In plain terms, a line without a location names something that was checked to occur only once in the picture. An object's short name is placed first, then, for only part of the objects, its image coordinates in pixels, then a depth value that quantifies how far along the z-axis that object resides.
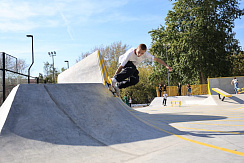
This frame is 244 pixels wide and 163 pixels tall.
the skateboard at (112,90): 6.24
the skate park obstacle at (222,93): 15.27
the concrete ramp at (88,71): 10.14
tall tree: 27.67
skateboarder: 5.94
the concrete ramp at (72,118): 3.57
